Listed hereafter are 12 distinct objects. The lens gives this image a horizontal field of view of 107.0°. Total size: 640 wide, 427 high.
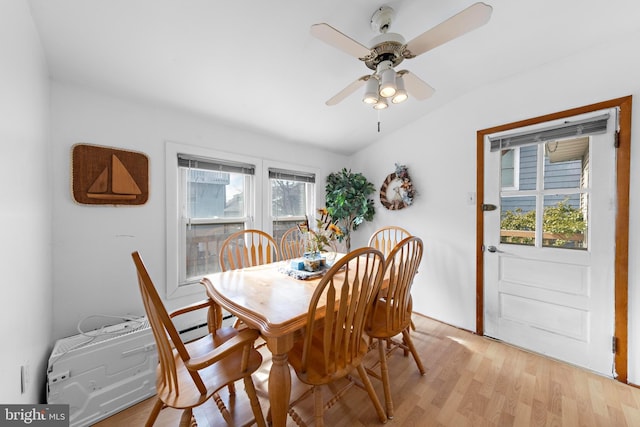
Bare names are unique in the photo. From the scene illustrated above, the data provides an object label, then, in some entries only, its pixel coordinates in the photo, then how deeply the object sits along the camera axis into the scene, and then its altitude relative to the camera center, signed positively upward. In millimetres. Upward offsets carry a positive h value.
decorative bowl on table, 1799 -377
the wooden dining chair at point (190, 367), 904 -772
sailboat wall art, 1644 +265
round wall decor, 2813 +280
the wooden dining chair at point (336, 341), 1082 -642
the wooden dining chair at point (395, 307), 1469 -625
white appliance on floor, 1316 -957
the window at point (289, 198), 2891 +192
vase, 1959 -405
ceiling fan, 1067 +864
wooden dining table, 1052 -482
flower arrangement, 1838 -188
